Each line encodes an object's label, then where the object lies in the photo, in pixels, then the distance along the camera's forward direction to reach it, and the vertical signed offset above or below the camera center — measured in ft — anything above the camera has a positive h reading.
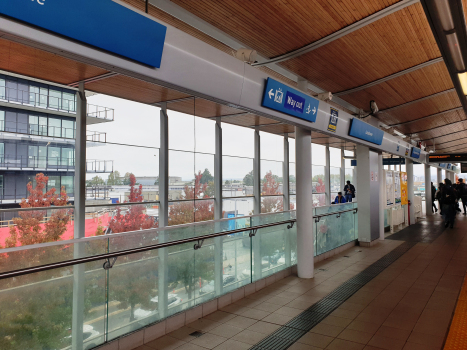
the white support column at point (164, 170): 26.05 +1.25
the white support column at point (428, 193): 56.34 -1.59
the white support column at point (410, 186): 45.11 -0.31
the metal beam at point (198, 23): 11.92 +6.44
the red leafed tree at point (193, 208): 27.22 -1.95
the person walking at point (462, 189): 49.80 -0.86
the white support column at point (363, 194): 29.12 -0.87
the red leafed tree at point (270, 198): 37.47 -1.38
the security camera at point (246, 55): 12.87 +5.07
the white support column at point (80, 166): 20.48 +1.27
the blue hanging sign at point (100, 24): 6.48 +3.60
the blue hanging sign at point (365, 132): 23.14 +4.03
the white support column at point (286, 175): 40.04 +1.19
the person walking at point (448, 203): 38.19 -2.30
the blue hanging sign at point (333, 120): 19.84 +3.92
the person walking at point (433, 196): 58.76 -2.26
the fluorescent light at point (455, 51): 9.46 +4.18
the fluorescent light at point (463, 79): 12.54 +4.09
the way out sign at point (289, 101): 13.76 +3.85
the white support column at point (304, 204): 18.99 -1.13
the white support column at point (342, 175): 55.91 +1.59
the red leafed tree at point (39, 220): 19.63 -2.01
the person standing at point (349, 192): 45.52 -1.06
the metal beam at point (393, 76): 17.39 +6.22
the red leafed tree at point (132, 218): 23.75 -2.32
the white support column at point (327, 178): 50.83 +0.92
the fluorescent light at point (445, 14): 7.72 +4.18
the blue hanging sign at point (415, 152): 40.33 +3.88
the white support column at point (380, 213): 31.42 -2.74
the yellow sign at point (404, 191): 43.49 -0.94
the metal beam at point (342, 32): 11.70 +6.10
